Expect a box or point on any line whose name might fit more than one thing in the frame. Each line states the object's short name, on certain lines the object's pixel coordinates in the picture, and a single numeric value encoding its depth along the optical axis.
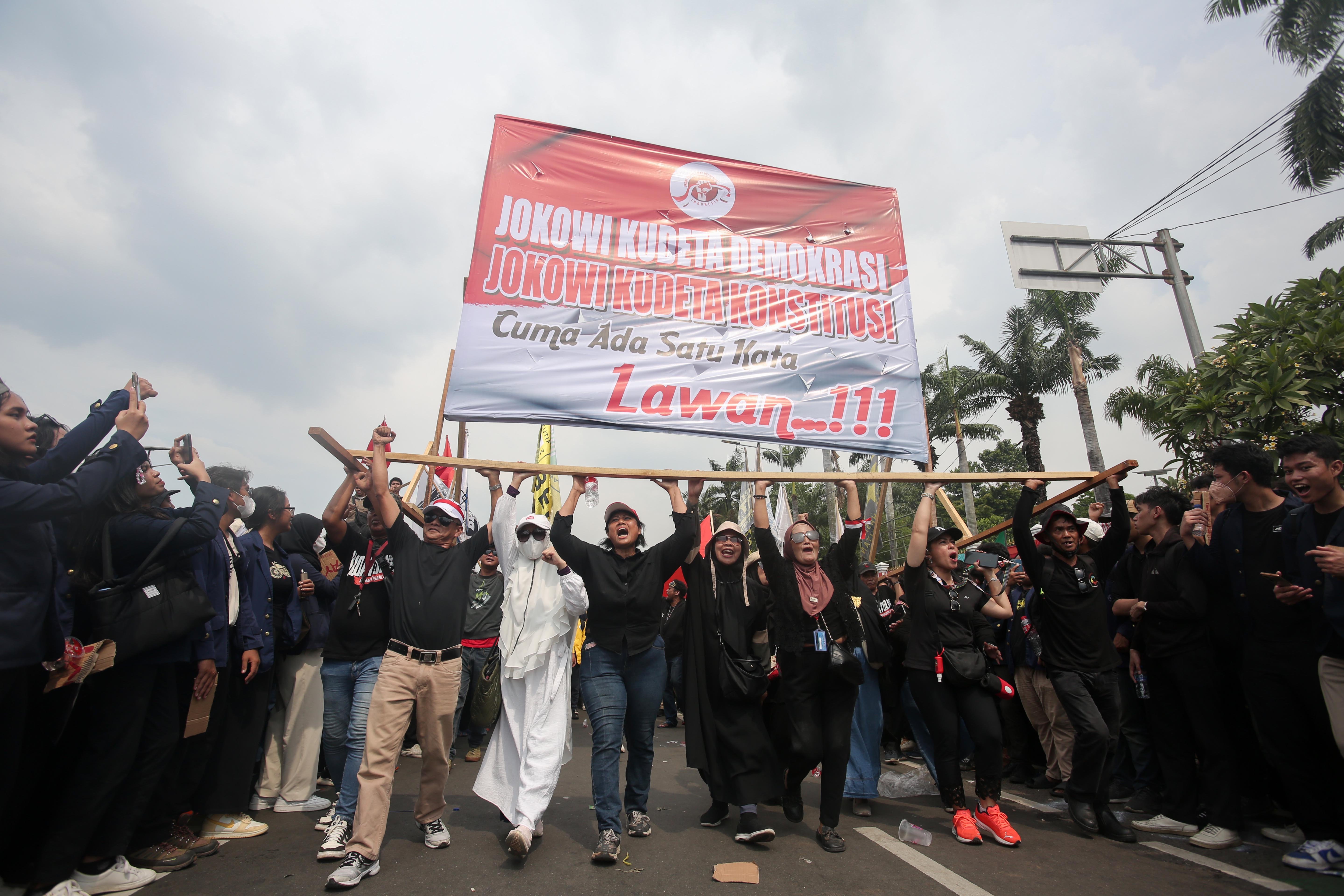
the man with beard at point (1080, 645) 4.30
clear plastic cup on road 4.21
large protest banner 4.30
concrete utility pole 9.54
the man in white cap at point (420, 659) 3.80
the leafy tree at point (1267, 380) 6.26
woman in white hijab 4.18
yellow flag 9.02
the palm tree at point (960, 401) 31.67
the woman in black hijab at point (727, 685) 4.38
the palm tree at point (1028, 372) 29.80
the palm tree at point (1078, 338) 27.91
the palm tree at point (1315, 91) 14.34
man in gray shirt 6.75
